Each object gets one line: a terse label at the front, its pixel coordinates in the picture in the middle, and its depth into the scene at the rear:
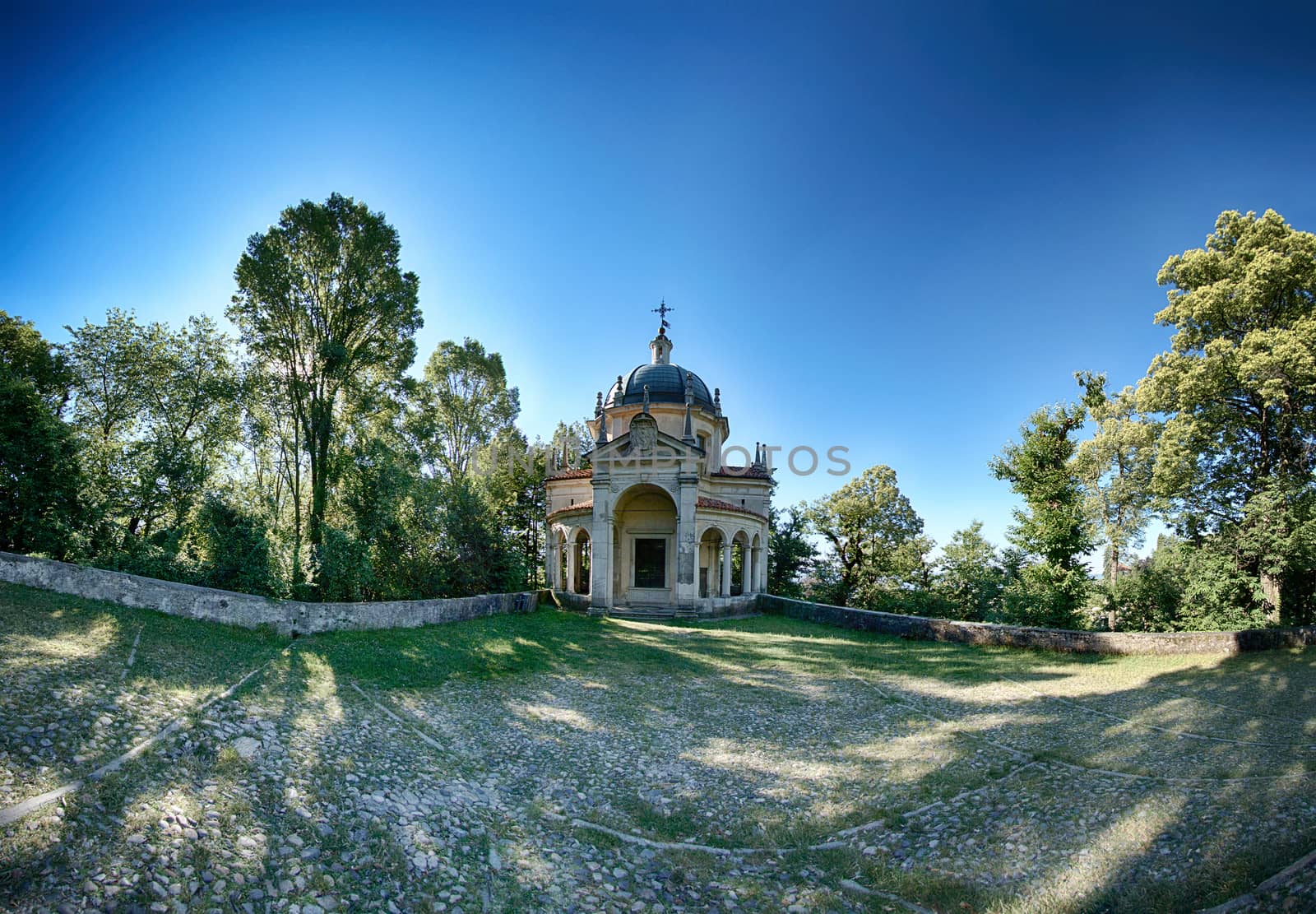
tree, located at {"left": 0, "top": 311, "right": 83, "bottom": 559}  13.23
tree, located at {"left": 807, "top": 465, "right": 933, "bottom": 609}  31.86
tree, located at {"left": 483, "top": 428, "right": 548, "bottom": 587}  31.88
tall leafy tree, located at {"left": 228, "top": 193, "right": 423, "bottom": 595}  17.50
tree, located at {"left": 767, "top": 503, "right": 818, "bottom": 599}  33.41
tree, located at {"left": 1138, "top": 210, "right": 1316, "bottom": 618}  15.95
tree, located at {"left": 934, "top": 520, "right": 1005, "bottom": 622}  26.47
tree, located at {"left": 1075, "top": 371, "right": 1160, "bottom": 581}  23.53
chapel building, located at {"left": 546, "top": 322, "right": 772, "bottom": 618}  23.84
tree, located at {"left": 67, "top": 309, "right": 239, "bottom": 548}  20.33
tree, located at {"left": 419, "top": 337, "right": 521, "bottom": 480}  31.70
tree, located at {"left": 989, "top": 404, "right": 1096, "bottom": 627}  19.58
